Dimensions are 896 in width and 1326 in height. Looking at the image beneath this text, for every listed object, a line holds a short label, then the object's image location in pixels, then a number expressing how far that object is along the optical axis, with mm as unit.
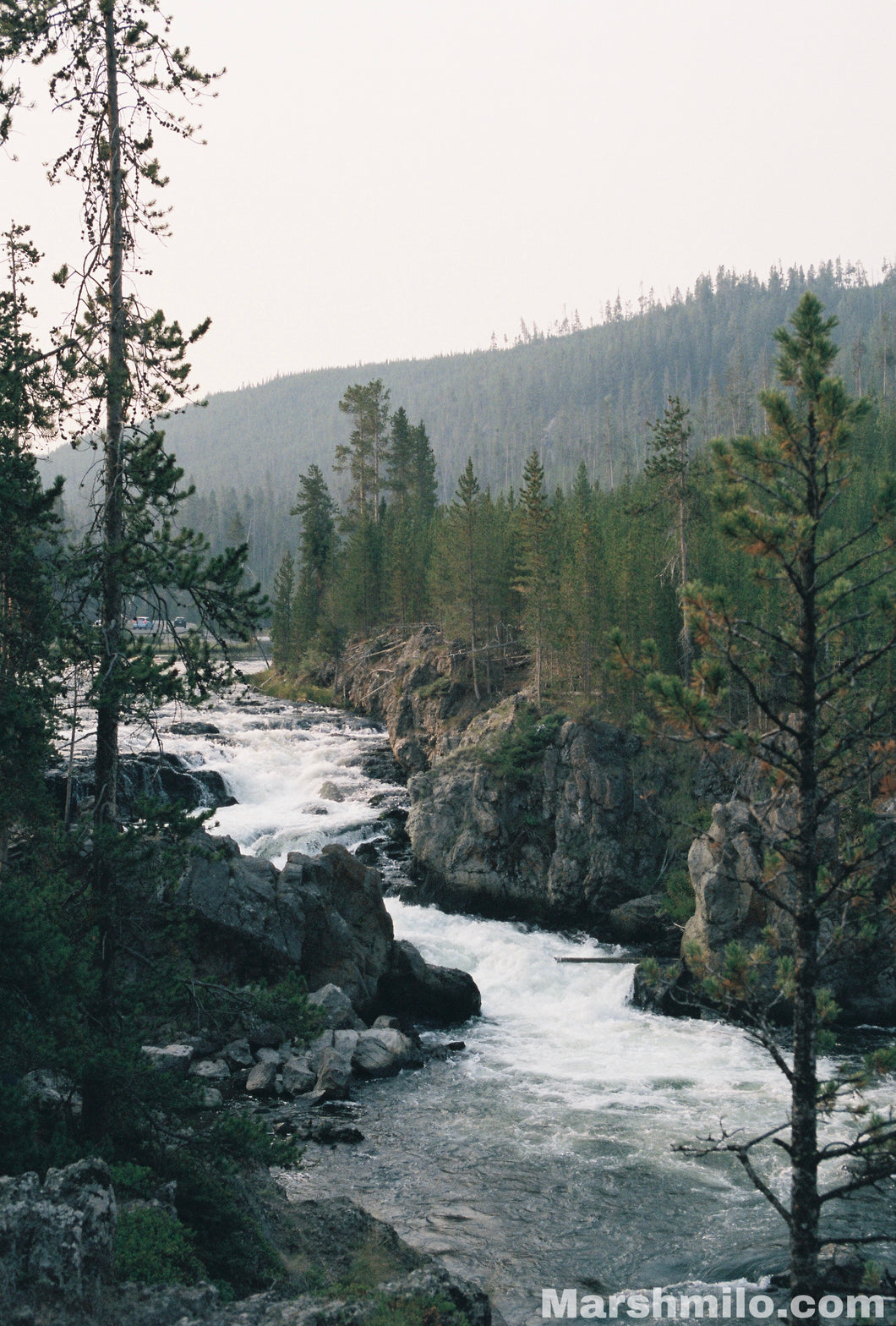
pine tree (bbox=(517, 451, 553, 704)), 44844
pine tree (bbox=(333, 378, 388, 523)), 84562
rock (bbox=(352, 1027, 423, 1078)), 22781
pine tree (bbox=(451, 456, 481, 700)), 51750
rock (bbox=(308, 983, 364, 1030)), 24453
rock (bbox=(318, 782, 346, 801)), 43875
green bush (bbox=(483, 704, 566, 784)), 38250
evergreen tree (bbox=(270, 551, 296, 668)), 78688
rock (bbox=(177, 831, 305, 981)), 24281
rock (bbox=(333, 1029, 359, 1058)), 23109
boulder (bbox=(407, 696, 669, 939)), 35594
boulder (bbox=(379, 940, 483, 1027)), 26812
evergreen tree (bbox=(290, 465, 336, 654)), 76562
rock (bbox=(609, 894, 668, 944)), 33062
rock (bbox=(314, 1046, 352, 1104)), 21406
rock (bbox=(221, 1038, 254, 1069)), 22359
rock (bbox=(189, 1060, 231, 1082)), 21297
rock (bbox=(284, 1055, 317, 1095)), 21556
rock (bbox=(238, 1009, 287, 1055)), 23250
